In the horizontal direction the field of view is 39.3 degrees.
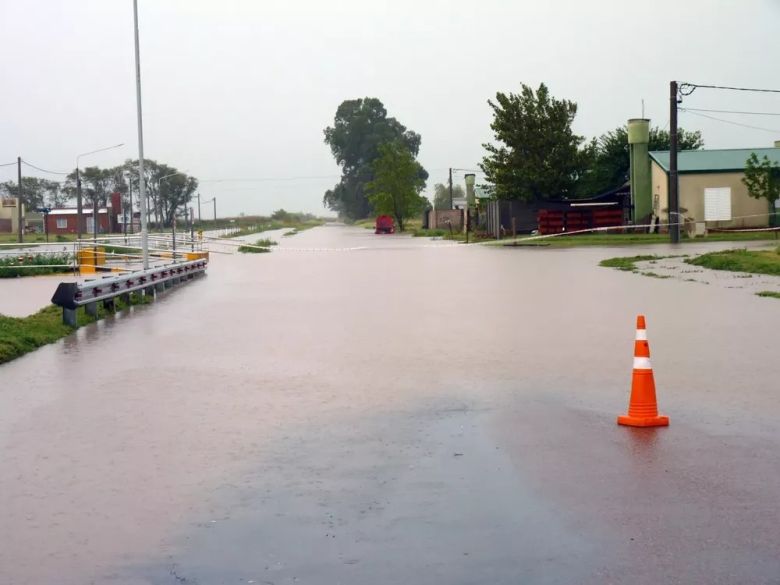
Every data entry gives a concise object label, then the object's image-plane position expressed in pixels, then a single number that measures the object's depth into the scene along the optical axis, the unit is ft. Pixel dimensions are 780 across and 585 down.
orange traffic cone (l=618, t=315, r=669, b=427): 28.30
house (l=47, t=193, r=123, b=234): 444.55
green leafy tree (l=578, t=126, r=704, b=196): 218.38
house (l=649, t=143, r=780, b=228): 180.65
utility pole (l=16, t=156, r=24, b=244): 226.99
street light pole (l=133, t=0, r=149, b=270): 92.07
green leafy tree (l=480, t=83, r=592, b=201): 210.38
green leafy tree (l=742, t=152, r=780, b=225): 166.30
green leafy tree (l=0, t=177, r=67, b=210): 510.17
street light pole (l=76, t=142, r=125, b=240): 221.87
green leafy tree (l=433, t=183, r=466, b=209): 597.69
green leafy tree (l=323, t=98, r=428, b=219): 539.70
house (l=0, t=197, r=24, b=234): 468.34
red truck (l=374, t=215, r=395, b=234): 321.52
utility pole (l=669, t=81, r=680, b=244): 139.64
